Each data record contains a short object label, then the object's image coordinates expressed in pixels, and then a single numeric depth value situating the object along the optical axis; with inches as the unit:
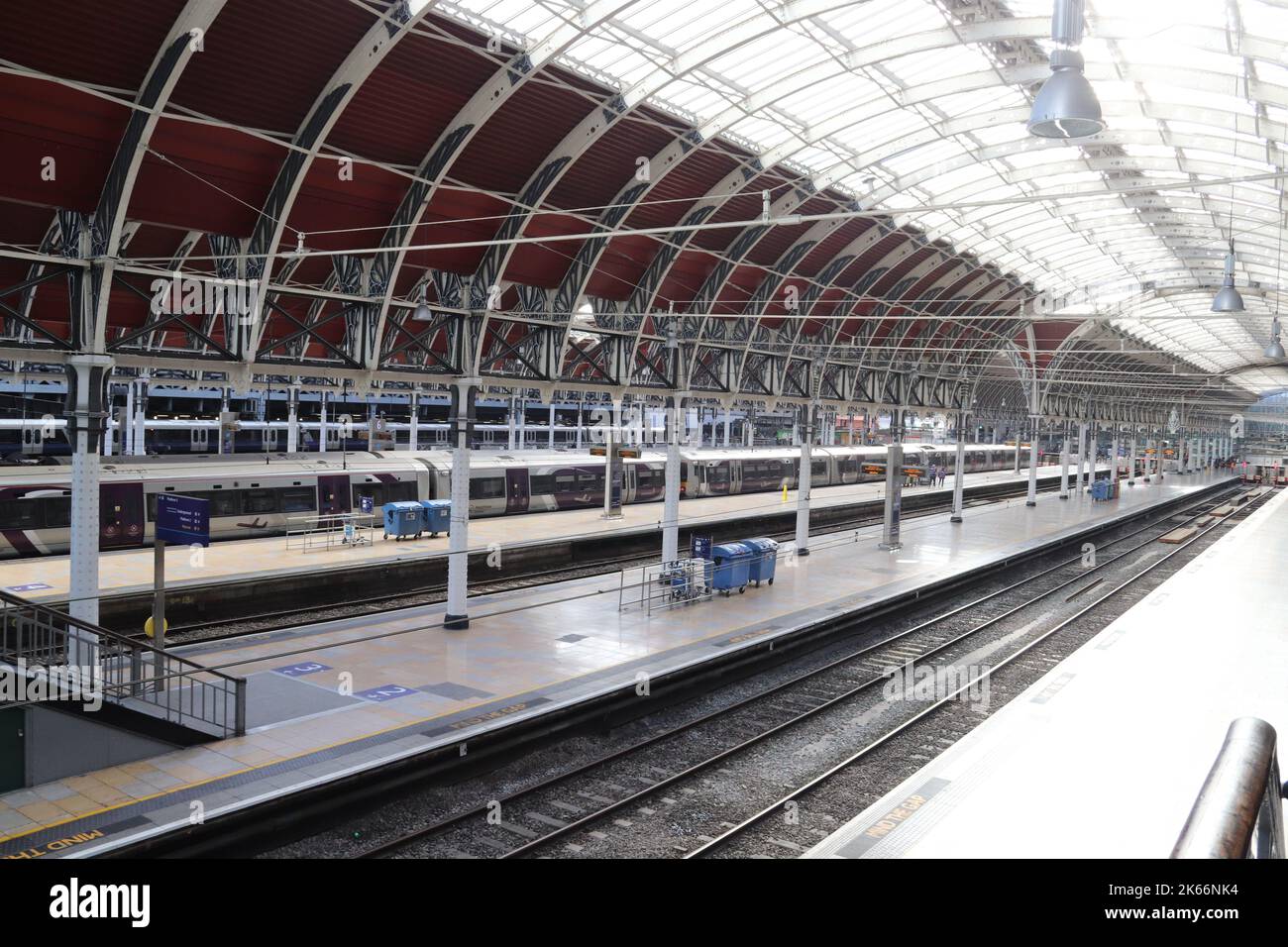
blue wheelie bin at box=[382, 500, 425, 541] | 1031.0
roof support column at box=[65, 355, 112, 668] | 483.5
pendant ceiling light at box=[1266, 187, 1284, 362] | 806.8
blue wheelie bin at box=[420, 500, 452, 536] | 1055.0
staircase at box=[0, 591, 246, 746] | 401.4
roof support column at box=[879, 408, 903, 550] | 1142.3
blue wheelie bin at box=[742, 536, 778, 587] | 890.1
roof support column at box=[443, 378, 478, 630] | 677.3
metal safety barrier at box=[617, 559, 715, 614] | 810.8
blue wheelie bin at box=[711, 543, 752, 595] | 851.4
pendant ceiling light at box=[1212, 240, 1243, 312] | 568.1
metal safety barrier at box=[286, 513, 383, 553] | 954.1
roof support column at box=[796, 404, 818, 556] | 1063.6
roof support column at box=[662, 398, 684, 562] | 869.2
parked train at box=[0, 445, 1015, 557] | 814.5
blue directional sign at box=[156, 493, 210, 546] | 465.1
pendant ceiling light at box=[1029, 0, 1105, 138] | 259.4
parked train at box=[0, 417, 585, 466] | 1356.2
